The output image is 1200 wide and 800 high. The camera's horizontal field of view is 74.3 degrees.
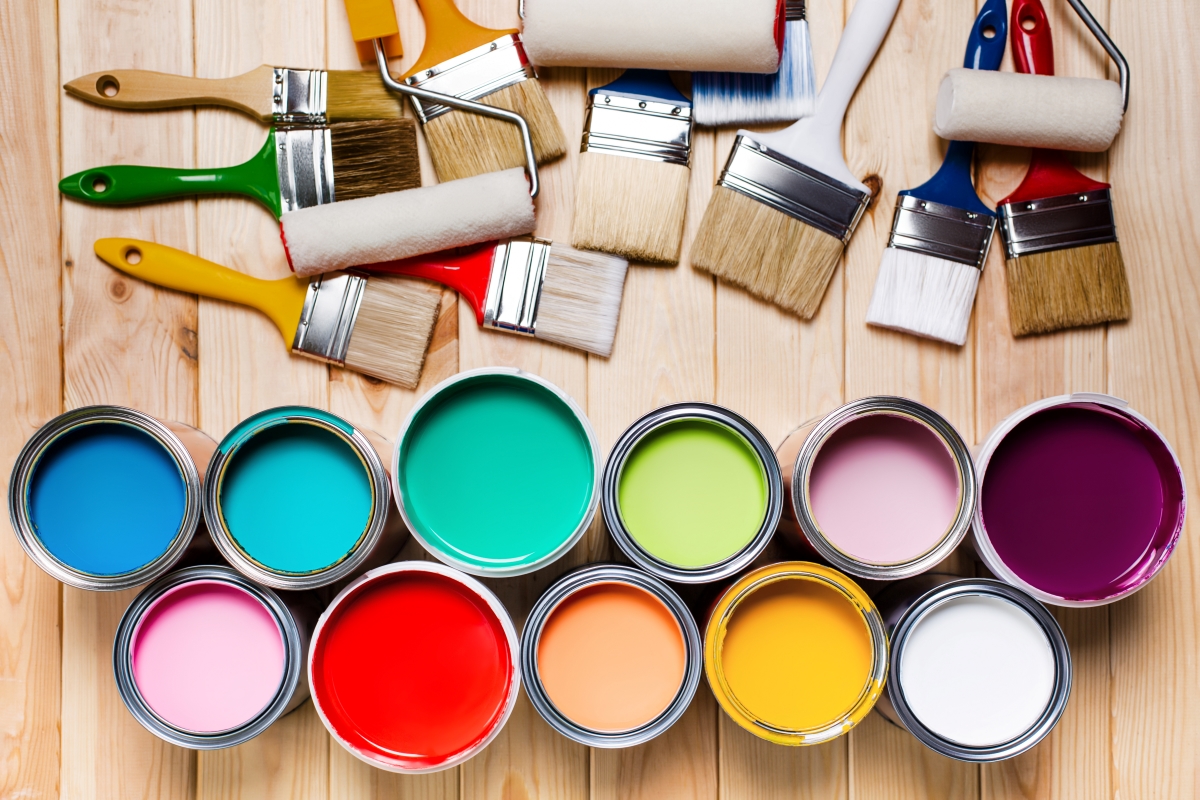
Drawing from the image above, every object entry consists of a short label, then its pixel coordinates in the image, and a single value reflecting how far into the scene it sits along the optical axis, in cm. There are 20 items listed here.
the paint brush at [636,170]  121
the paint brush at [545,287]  121
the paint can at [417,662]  108
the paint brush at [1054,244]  122
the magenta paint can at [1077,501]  112
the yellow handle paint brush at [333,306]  121
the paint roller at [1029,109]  117
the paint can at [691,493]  109
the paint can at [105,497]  110
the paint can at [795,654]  109
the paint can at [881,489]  111
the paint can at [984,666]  111
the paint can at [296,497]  108
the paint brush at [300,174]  121
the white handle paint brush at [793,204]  121
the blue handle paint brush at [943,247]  122
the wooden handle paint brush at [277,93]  122
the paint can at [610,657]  109
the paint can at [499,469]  108
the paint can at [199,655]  109
